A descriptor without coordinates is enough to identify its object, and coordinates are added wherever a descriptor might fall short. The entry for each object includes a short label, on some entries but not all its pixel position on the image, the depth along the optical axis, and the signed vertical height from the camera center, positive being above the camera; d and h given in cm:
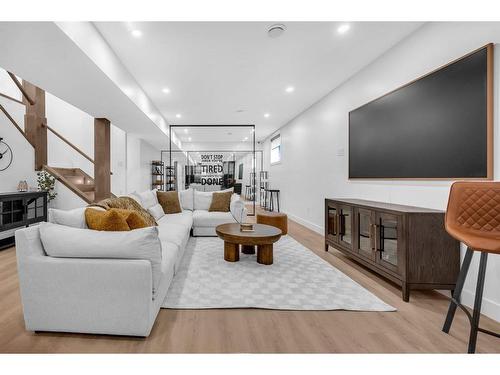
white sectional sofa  156 -63
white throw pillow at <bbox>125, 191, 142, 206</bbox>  359 -21
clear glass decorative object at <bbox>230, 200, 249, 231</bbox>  446 -53
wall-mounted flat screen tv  196 +55
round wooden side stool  443 -69
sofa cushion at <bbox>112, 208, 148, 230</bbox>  198 -31
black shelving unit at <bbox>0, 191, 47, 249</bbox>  360 -45
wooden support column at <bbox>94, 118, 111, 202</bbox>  499 +49
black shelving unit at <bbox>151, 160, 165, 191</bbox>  918 +30
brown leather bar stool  165 -23
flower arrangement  489 +2
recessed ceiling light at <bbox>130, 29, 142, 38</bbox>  266 +163
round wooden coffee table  281 -66
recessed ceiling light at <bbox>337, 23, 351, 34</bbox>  257 +163
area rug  208 -102
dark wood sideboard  216 -61
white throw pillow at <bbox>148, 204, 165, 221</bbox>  385 -47
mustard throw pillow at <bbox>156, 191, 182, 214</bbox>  454 -37
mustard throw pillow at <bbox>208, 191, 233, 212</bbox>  475 -39
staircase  501 +111
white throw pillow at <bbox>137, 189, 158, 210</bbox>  377 -28
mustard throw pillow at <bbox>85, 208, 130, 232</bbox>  173 -28
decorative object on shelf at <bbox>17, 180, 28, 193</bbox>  435 -7
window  780 +109
